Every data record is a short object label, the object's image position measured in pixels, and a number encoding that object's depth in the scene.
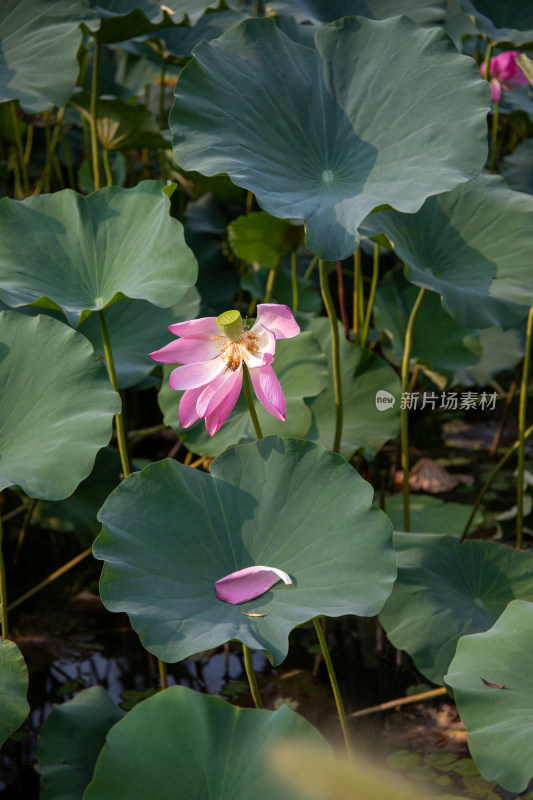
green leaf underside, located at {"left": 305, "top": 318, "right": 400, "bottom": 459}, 3.91
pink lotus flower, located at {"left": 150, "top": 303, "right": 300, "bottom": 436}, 3.35
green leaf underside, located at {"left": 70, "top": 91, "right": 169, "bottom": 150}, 4.22
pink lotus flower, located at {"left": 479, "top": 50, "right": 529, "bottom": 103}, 4.71
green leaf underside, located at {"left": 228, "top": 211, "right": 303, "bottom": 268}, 4.13
